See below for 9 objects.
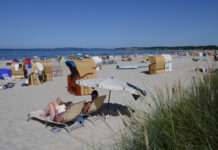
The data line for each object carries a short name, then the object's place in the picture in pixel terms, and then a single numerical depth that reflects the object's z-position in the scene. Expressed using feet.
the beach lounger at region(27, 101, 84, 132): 14.33
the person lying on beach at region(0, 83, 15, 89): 32.95
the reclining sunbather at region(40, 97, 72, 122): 14.93
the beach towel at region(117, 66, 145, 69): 63.46
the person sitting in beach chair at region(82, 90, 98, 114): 16.76
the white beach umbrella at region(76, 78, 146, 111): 14.90
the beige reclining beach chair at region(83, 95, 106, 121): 16.43
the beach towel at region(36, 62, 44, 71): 38.30
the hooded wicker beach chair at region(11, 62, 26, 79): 46.32
